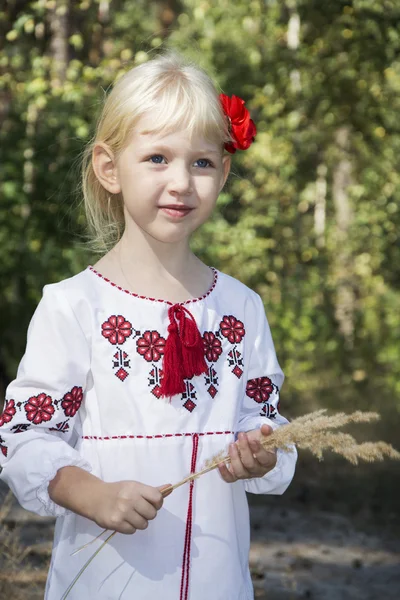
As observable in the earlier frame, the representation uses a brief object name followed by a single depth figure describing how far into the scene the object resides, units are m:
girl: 2.09
